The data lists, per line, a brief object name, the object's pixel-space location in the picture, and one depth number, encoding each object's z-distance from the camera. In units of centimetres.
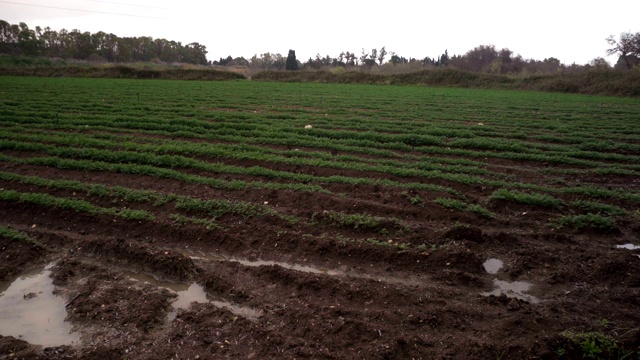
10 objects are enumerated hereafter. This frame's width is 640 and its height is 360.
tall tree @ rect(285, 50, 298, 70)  9581
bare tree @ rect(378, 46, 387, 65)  10894
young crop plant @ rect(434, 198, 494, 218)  777
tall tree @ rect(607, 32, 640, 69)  5724
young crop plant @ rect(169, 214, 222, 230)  690
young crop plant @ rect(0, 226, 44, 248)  629
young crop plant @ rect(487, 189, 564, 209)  827
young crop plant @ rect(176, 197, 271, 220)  750
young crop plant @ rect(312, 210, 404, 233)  702
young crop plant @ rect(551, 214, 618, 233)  725
